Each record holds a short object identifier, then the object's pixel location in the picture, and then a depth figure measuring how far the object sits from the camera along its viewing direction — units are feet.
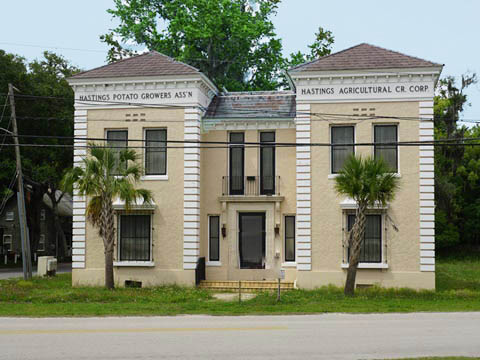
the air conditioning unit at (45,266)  101.19
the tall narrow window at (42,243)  192.76
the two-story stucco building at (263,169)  78.89
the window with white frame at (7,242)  183.52
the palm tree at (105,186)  76.38
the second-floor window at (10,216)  184.03
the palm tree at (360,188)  69.36
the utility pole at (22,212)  92.63
